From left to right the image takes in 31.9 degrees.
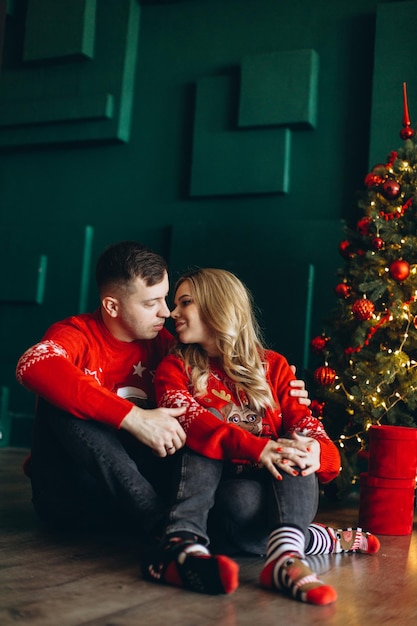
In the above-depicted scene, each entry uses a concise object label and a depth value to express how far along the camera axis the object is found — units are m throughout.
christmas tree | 2.82
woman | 1.63
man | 1.90
